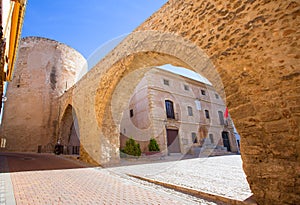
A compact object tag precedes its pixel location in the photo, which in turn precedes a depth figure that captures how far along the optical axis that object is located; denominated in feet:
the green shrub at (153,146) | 35.78
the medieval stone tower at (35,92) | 42.60
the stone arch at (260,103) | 7.63
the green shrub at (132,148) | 30.94
